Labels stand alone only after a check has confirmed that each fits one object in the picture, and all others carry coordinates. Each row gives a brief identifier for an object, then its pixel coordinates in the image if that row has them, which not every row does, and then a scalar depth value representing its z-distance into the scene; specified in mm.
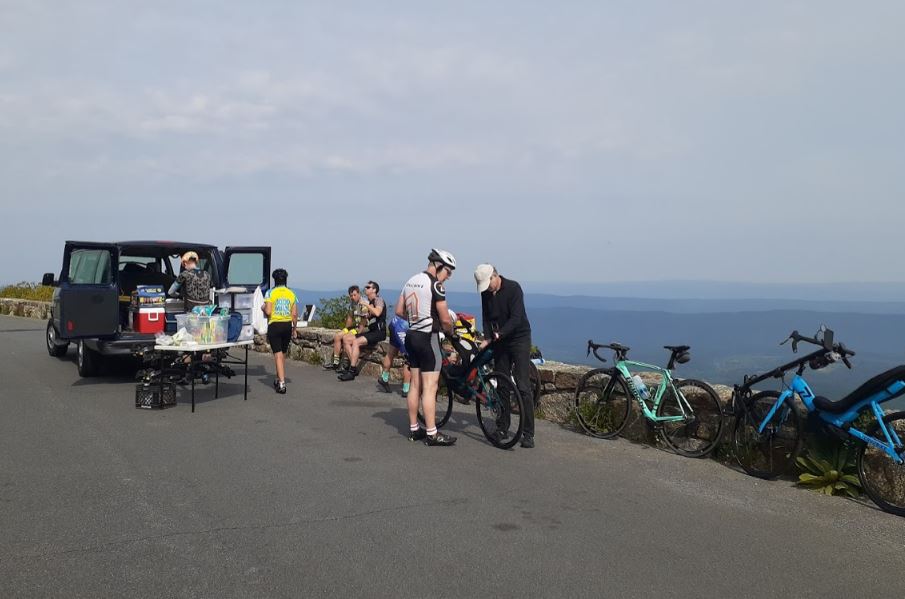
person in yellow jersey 10669
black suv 10078
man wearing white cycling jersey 7203
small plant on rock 5898
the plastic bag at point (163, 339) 9133
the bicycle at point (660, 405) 7238
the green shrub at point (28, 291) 26558
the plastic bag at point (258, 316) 11047
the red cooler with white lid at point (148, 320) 10648
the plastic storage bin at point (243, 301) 11117
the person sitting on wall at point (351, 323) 12531
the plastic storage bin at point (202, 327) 9219
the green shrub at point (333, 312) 15375
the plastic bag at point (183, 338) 9131
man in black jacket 7555
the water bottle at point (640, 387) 7648
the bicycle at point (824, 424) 5551
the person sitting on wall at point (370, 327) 12094
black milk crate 9109
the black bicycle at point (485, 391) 7504
